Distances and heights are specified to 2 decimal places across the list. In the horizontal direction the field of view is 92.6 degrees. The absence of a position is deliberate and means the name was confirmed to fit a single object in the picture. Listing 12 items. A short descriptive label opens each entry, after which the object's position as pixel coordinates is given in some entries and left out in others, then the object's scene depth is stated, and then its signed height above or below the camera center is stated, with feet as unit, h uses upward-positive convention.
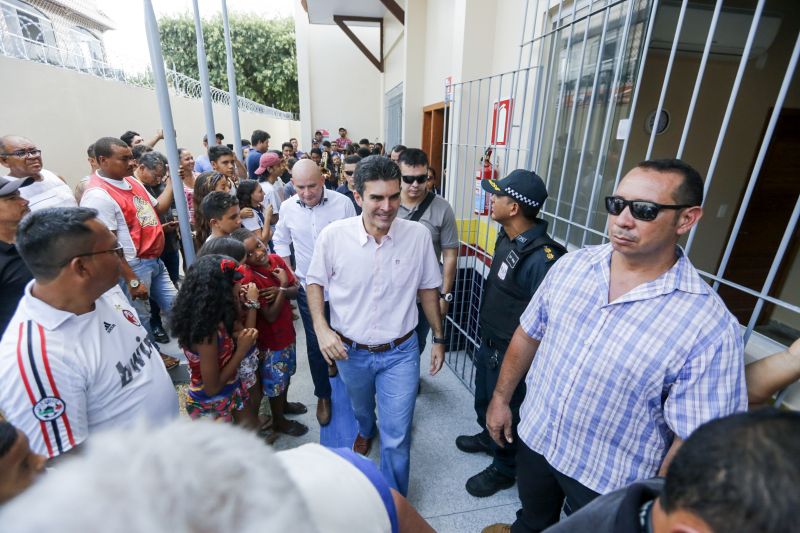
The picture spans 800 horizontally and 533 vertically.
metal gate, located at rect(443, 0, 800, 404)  10.07 +0.58
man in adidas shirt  3.94 -2.37
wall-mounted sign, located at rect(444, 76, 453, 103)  14.61 +1.43
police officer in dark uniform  7.02 -2.49
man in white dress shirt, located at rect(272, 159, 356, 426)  9.75 -2.39
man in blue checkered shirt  4.07 -2.30
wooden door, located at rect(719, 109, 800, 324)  14.28 -2.99
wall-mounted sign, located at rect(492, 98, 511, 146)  11.87 +0.33
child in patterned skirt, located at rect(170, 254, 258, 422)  6.08 -3.18
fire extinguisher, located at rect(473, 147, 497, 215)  10.30 -1.36
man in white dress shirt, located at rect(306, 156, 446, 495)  6.99 -3.03
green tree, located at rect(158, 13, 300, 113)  76.18 +14.96
